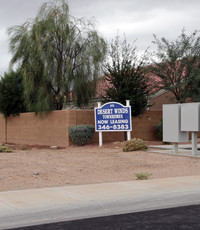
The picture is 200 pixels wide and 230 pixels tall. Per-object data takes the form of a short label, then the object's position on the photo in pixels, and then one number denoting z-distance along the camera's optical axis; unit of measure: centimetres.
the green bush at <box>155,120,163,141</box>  2698
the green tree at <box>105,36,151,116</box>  2438
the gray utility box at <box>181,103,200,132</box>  1702
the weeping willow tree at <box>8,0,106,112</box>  2645
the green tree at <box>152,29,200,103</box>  3080
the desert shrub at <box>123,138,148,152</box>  2003
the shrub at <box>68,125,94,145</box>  2384
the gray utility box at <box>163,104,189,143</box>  1786
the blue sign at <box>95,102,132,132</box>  2322
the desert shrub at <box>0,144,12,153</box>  2128
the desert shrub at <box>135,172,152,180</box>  1207
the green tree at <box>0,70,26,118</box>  3144
